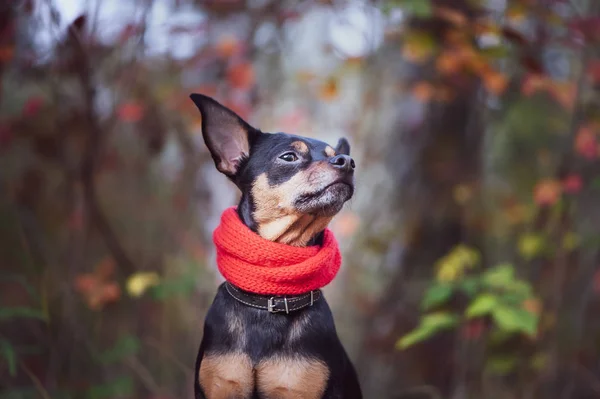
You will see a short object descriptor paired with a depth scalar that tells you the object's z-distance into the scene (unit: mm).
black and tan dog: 2262
